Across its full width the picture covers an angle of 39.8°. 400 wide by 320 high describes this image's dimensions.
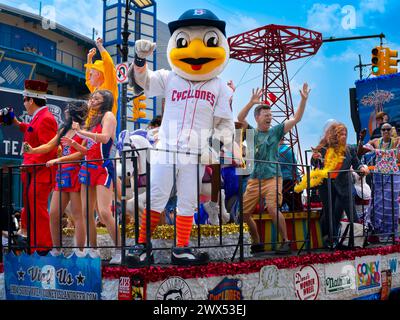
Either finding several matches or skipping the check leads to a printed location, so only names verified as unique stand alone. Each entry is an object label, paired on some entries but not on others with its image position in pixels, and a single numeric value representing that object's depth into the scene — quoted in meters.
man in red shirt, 4.69
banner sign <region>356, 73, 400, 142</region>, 13.64
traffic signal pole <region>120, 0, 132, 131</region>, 13.47
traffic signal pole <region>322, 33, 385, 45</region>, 15.91
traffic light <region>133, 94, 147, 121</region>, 13.73
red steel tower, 17.41
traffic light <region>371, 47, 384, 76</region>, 14.96
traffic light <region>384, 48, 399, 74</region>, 14.98
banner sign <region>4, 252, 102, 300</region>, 3.67
